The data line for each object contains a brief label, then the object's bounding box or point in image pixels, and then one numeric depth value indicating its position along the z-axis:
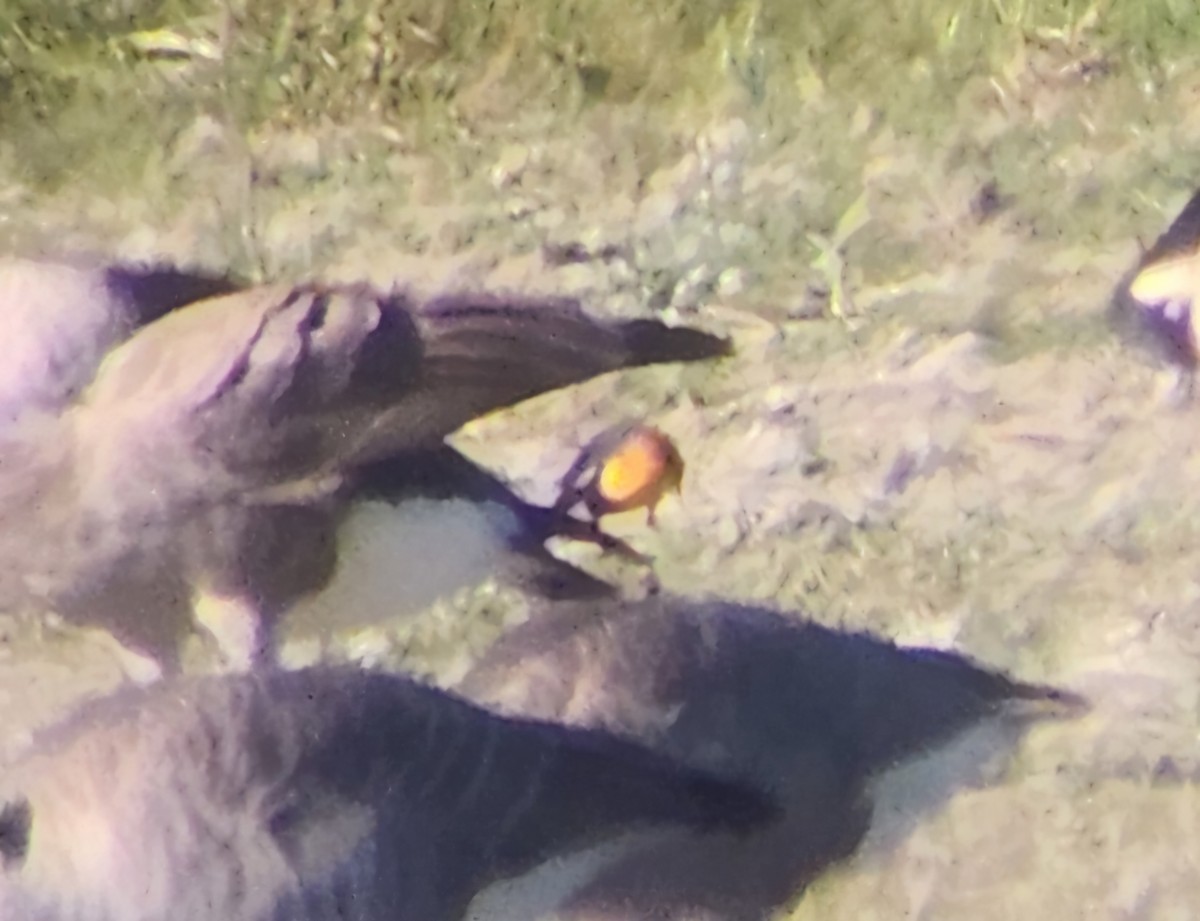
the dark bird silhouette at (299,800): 15.06
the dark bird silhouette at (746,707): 15.08
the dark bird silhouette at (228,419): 15.03
